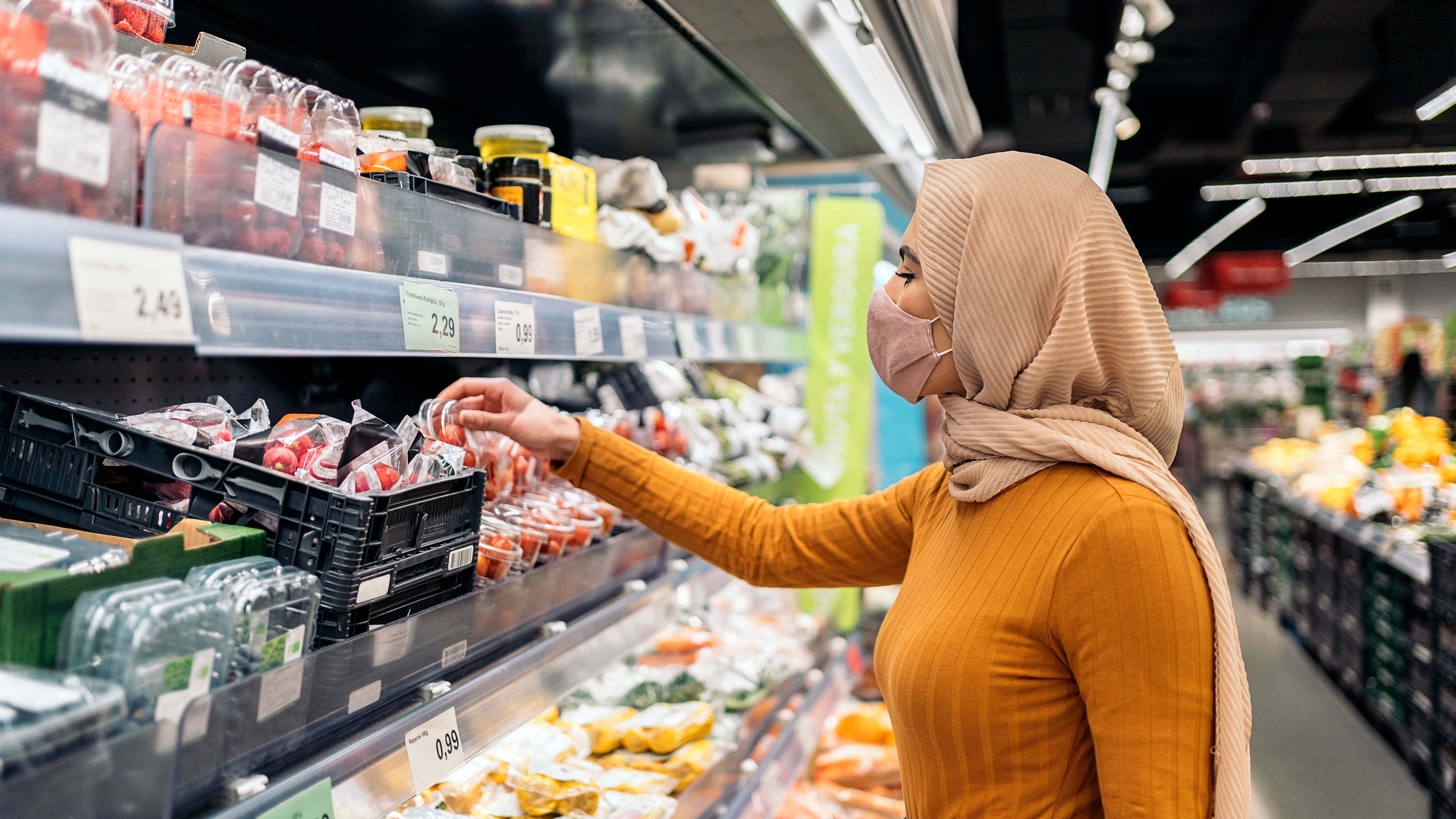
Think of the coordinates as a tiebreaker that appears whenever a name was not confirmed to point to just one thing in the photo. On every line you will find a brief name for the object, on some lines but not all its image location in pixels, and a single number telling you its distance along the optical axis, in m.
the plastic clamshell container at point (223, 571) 0.95
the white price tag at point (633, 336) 1.97
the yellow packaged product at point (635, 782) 2.00
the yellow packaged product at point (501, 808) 1.76
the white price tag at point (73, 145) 0.75
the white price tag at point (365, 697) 1.15
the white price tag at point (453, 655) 1.35
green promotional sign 3.86
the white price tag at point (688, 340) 2.25
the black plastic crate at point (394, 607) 1.10
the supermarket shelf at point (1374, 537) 3.90
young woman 1.20
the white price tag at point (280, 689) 0.96
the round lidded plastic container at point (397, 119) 1.63
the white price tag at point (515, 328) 1.49
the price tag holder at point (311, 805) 0.98
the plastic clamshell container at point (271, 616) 0.95
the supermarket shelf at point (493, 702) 1.08
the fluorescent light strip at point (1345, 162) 10.34
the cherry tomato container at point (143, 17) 1.20
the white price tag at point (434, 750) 1.21
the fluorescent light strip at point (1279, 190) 12.11
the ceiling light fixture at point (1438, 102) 6.82
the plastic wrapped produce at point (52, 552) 0.85
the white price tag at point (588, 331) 1.76
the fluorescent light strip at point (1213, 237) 14.88
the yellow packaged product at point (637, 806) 1.87
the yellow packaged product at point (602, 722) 2.20
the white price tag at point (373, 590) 1.11
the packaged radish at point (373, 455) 1.24
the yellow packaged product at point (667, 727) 2.20
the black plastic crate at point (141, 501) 1.05
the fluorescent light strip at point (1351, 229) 13.80
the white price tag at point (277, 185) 1.00
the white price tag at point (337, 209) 1.11
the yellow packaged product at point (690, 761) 2.11
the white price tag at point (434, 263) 1.31
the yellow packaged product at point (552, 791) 1.80
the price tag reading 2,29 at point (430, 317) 1.26
